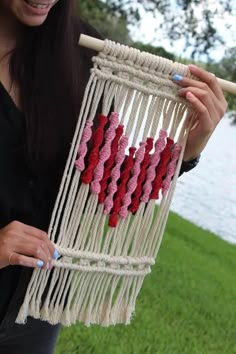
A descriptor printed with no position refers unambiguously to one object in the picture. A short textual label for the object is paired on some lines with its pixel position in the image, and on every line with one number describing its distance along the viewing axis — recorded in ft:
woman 3.79
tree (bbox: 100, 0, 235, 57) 21.70
